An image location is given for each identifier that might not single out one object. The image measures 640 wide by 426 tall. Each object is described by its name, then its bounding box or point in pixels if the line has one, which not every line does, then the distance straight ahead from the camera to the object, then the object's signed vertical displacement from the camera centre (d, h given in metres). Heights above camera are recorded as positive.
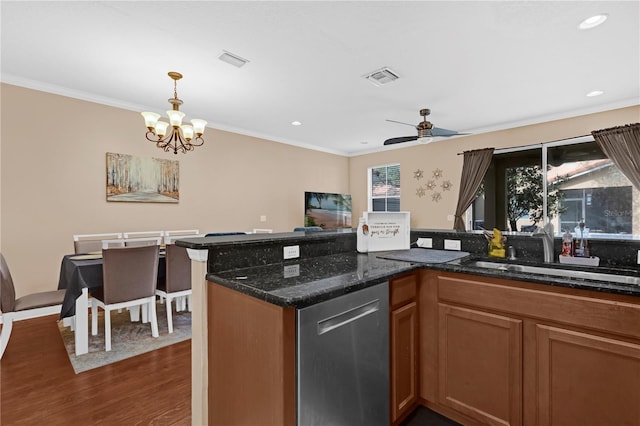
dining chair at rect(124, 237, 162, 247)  3.51 -0.35
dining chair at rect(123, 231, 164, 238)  4.05 -0.30
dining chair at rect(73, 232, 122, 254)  3.41 -0.34
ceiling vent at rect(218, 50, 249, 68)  2.77 +1.50
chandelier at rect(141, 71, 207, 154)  3.08 +0.99
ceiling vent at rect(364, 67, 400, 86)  3.13 +1.51
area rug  2.42 -1.21
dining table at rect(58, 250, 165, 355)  2.48 -0.69
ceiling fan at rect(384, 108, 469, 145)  3.84 +1.05
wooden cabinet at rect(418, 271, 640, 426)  1.22 -0.68
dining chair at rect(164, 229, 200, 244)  4.39 -0.31
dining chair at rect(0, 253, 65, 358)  2.29 -0.76
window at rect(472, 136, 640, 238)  4.11 +0.30
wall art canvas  3.96 +0.49
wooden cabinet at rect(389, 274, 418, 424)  1.56 -0.75
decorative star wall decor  5.72 +0.53
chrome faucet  1.83 -0.19
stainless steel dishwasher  1.11 -0.63
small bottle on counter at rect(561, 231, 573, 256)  1.77 -0.21
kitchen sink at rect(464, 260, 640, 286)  1.43 -0.35
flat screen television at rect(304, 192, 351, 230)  6.16 +0.05
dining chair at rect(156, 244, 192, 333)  3.02 -0.67
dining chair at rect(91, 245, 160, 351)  2.59 -0.63
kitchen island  1.15 -0.52
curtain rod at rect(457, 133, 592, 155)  4.34 +1.07
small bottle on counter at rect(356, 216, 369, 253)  2.17 -0.19
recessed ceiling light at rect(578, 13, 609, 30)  2.23 +1.49
